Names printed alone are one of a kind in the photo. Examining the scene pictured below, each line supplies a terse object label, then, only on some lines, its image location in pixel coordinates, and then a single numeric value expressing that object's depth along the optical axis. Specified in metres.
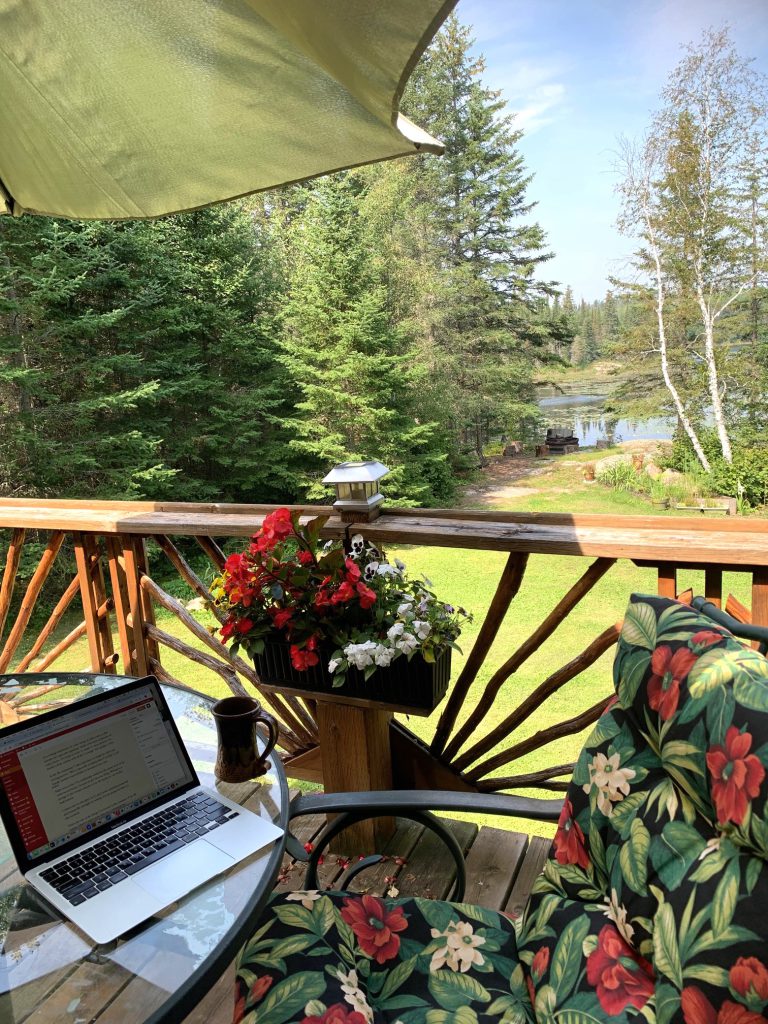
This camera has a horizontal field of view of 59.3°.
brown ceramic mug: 1.05
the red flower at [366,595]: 1.50
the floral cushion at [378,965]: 0.89
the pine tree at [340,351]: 8.70
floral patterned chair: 0.73
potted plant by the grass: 1.51
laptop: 0.86
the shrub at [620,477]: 10.54
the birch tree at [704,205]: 9.55
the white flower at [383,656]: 1.47
